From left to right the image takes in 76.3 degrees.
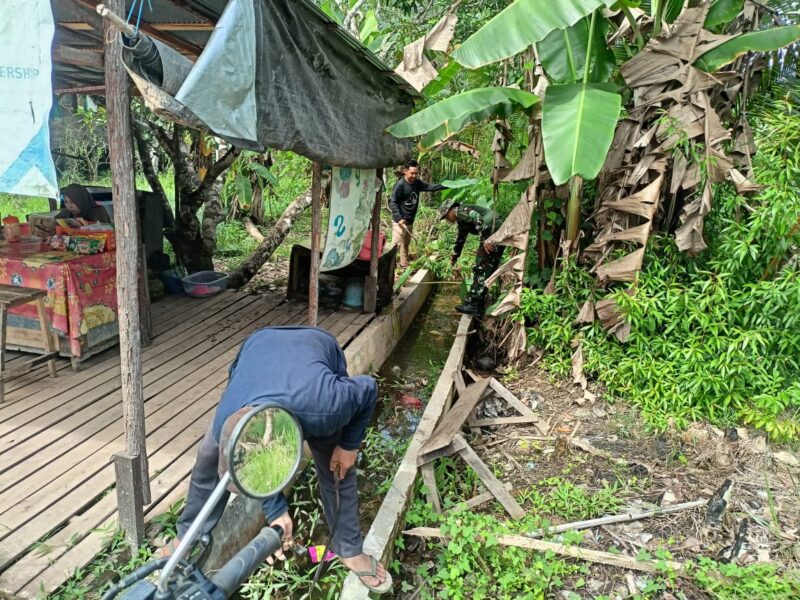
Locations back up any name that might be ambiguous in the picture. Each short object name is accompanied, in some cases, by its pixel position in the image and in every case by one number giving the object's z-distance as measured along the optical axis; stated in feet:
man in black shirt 26.71
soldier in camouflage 20.79
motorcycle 3.68
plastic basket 21.71
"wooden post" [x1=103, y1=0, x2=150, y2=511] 7.75
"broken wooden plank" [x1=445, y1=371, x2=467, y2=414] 15.08
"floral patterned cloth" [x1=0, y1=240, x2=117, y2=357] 13.64
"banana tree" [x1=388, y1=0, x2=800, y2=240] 12.19
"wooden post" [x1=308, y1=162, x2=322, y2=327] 13.35
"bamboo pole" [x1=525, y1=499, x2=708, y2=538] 10.30
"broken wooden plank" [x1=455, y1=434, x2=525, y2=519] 11.07
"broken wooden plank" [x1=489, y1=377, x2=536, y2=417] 14.71
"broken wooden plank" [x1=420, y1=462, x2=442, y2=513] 11.37
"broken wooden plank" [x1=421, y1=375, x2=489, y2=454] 11.55
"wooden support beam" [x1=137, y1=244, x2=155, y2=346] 16.38
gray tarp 8.01
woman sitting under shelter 19.33
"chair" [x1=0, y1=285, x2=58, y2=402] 12.34
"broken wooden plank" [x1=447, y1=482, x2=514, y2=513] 11.34
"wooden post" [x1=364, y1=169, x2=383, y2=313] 19.42
